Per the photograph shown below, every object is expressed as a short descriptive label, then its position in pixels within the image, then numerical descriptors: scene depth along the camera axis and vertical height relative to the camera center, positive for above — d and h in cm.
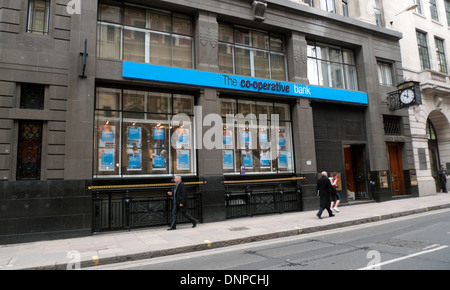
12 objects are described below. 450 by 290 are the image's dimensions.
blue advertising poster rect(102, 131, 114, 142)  1073 +177
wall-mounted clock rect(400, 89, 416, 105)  1633 +440
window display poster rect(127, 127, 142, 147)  1116 +178
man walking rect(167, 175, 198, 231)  1005 -68
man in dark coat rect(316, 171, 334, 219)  1131 -56
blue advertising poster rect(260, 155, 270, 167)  1375 +86
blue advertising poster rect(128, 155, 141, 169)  1102 +81
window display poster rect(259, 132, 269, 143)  1395 +200
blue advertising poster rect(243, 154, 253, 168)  1330 +90
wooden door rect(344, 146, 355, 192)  1708 +45
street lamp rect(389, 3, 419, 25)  1717 +975
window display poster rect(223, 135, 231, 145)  1295 +181
